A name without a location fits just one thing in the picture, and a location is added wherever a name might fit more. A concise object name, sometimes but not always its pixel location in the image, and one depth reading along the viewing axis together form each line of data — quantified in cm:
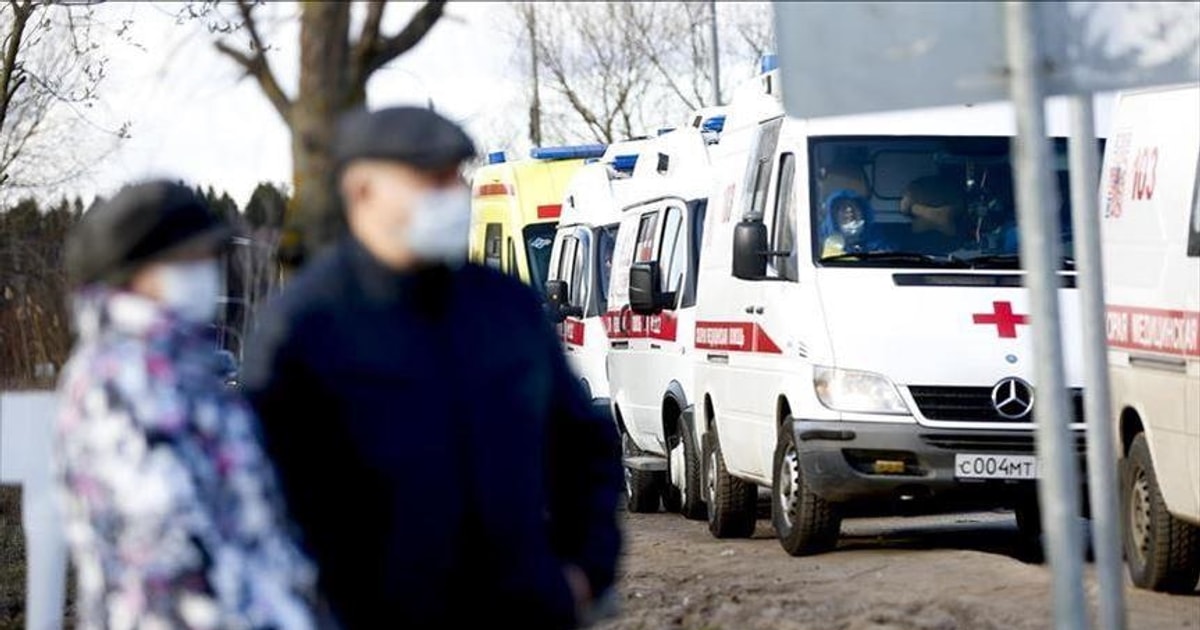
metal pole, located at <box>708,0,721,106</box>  3846
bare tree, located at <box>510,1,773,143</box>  4947
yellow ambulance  2688
